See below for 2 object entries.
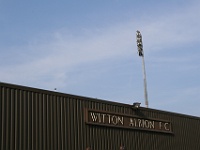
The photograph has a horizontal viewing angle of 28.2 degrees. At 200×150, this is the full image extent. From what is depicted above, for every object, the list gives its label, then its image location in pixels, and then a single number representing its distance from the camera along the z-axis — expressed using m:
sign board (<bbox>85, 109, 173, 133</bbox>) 18.30
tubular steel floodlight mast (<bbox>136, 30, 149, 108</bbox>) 39.94
